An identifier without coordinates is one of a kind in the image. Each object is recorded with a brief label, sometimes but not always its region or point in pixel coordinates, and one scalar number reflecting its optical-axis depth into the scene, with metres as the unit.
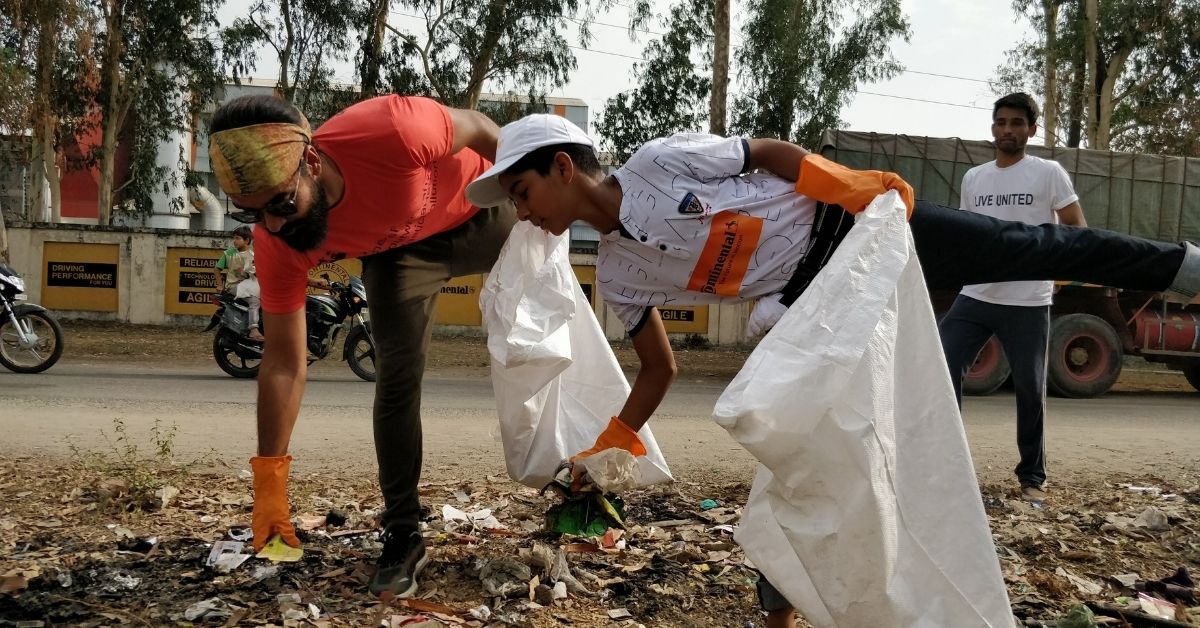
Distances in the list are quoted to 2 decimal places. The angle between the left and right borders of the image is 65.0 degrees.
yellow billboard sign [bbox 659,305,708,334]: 16.95
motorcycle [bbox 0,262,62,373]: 9.53
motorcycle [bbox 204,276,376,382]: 10.04
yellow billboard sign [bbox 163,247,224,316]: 17.39
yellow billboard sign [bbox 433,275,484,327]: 17.12
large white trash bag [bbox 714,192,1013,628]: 2.12
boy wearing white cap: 2.70
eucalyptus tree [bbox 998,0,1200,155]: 24.17
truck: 10.88
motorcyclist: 10.16
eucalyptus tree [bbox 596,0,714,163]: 21.06
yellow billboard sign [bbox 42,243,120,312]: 17.34
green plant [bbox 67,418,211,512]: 3.93
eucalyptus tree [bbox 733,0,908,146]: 21.42
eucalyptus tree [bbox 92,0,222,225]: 23.14
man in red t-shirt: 2.98
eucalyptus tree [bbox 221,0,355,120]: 22.38
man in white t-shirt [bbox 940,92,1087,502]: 4.50
